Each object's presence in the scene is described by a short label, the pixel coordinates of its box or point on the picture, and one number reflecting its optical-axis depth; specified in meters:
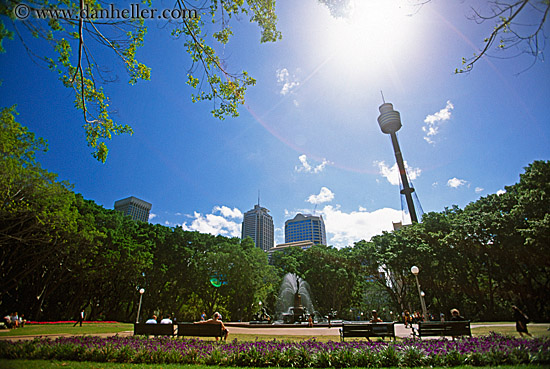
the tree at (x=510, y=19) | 4.25
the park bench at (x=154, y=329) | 10.77
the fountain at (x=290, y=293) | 36.38
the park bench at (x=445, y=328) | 9.22
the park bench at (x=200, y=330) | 9.77
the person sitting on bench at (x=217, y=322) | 10.05
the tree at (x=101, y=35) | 5.08
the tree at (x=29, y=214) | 14.96
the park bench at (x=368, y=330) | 9.28
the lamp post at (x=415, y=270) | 14.46
